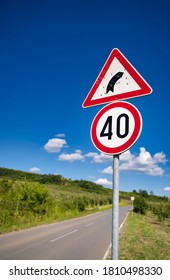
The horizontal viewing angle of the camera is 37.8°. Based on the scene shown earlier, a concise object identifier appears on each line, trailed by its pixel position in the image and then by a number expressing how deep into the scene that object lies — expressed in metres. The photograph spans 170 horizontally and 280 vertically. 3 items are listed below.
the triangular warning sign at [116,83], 2.63
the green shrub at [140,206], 44.47
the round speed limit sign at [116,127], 2.40
